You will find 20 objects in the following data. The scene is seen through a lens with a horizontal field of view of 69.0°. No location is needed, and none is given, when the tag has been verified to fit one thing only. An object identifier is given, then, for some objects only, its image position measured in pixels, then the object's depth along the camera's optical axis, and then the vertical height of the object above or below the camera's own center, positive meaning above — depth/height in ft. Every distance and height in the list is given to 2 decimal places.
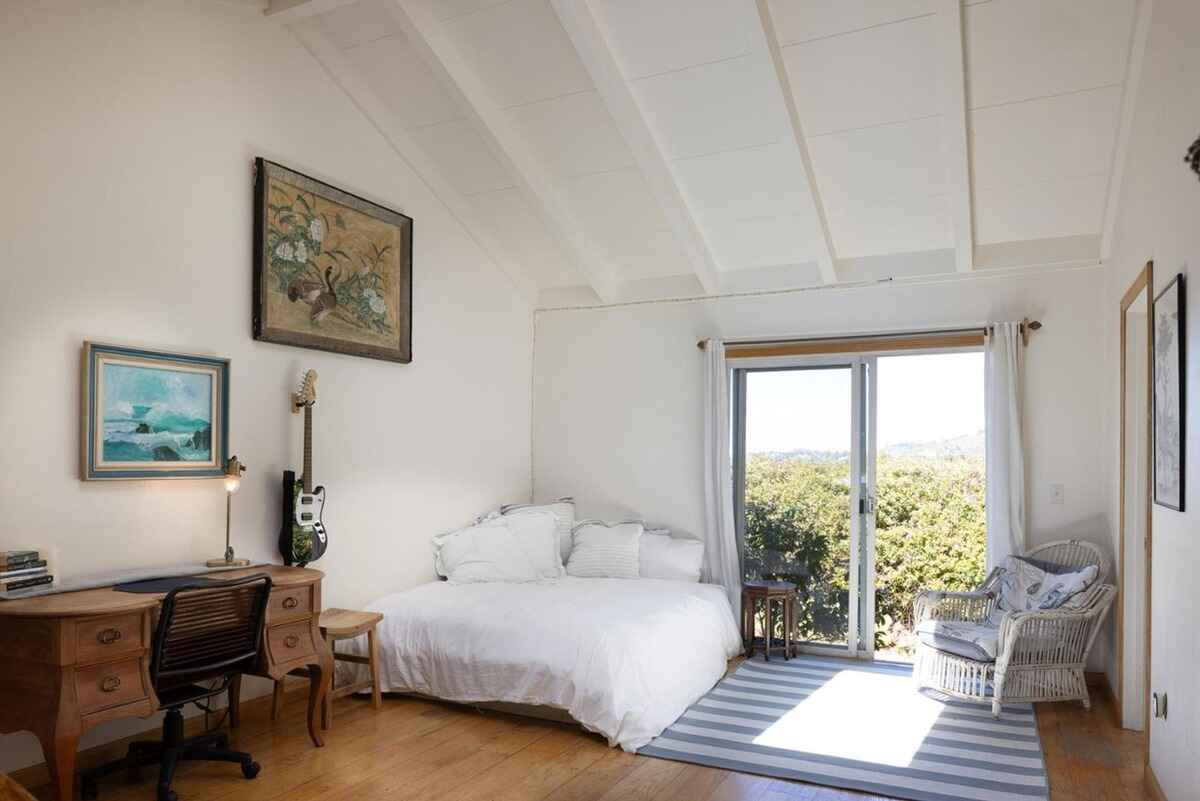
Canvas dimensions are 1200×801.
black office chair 10.14 -2.93
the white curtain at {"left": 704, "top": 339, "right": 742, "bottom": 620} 18.84 -1.30
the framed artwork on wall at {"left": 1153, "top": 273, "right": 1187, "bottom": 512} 9.26 +0.29
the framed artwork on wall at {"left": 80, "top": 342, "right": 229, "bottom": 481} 11.34 -0.04
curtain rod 16.44 +1.69
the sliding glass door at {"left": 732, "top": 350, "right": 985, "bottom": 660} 17.48 -1.42
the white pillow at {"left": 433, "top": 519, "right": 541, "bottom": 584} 17.12 -2.84
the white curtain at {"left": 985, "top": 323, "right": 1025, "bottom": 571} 16.26 -0.43
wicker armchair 14.03 -3.91
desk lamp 12.66 -1.06
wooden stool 13.32 -3.64
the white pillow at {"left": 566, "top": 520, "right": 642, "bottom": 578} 18.34 -2.88
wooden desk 9.16 -2.77
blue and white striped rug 11.39 -4.77
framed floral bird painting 14.01 +2.53
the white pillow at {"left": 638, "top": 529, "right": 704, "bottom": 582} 18.33 -3.00
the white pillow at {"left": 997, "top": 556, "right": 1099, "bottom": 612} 14.35 -2.84
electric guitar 13.89 -1.60
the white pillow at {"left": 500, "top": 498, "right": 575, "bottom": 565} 19.36 -2.28
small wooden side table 17.70 -3.89
